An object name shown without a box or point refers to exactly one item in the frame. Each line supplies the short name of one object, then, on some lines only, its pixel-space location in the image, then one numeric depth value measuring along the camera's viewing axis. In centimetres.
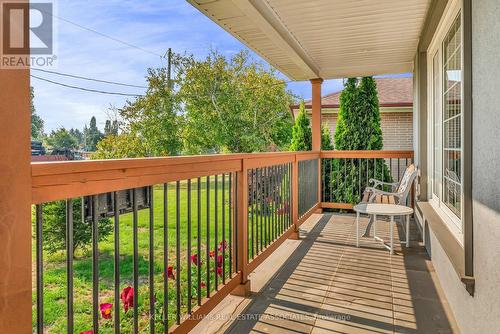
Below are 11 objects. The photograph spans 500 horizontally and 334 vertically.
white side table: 358
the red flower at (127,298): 198
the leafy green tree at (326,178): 617
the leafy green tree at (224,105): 1435
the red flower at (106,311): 203
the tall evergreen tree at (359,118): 714
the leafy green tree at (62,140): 1348
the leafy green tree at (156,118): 1419
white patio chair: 400
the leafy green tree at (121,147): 1108
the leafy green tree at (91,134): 1411
